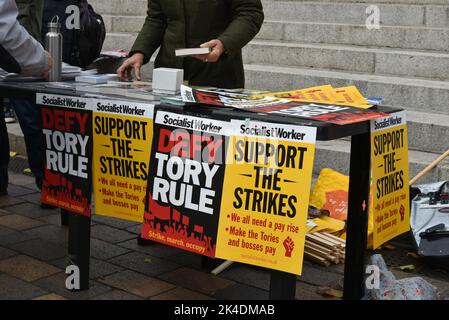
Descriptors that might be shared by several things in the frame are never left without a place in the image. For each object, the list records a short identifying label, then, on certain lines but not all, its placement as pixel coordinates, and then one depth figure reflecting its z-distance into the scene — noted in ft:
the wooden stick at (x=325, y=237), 13.50
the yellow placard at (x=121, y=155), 10.41
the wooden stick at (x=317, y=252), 13.24
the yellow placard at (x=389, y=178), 9.97
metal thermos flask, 12.42
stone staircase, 17.52
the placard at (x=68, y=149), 11.02
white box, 10.94
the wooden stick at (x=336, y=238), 13.64
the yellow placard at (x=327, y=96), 10.64
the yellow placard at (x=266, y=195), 8.69
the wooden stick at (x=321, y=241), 13.37
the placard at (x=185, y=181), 9.38
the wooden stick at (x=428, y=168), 15.40
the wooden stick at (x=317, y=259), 13.21
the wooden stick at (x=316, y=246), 13.33
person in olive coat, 12.89
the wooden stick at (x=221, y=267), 12.64
